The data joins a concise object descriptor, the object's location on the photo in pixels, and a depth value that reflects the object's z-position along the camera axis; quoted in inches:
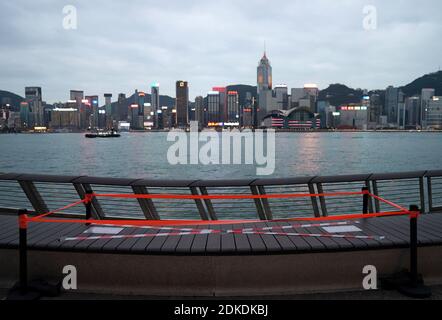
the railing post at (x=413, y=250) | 195.9
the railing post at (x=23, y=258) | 187.9
